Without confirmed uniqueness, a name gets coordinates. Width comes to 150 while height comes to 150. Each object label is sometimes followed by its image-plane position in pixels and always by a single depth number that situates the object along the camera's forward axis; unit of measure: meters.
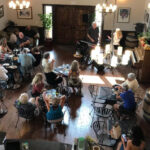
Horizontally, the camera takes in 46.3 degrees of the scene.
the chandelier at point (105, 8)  4.91
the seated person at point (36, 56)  6.32
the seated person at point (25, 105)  4.23
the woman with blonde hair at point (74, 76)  5.18
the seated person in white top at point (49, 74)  5.26
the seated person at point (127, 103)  4.26
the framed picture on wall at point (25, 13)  8.58
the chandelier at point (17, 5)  5.65
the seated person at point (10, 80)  5.42
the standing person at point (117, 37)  7.18
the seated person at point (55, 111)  4.04
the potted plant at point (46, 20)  8.32
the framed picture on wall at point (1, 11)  8.00
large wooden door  8.42
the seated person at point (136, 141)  3.02
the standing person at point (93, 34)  7.05
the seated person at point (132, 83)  4.79
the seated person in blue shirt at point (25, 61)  5.82
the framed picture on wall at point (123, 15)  8.22
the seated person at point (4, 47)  6.39
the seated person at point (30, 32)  8.19
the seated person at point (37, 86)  4.70
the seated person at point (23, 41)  7.19
